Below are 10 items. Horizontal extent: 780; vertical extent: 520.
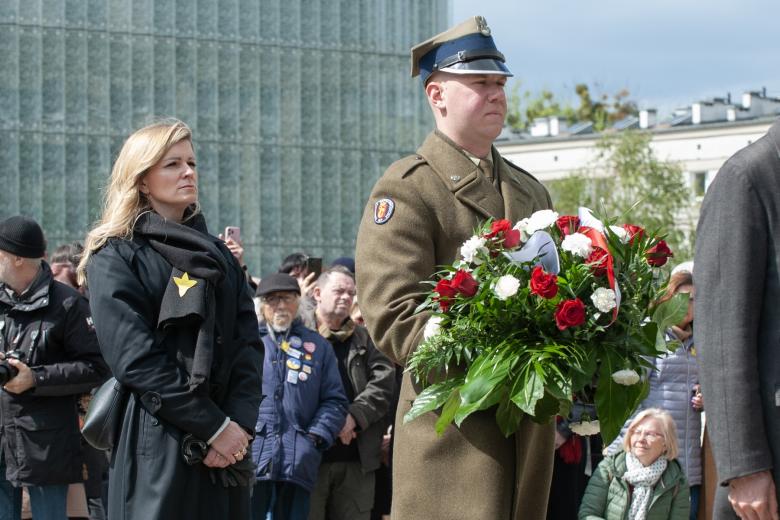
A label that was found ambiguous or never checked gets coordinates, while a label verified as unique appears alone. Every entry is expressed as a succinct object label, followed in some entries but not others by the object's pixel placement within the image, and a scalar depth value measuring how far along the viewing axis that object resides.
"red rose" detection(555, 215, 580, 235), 6.77
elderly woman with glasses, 12.68
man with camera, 11.88
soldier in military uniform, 6.98
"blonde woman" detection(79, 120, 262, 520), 7.59
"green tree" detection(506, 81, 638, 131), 108.04
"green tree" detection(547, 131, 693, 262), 69.75
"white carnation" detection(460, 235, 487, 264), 6.63
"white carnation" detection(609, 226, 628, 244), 6.75
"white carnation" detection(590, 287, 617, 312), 6.36
